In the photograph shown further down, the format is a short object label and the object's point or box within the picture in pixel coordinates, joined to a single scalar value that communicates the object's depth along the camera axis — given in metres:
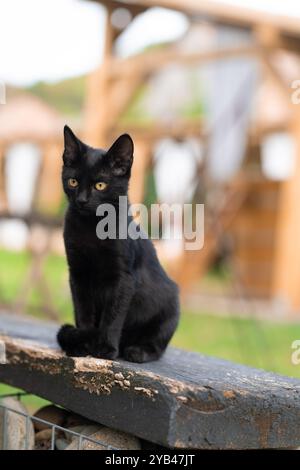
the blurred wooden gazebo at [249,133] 11.60
